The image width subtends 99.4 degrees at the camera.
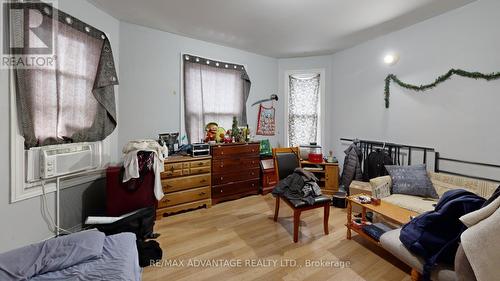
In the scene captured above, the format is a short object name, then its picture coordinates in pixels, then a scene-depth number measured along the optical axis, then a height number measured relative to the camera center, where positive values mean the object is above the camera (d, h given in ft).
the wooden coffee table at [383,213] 6.57 -2.49
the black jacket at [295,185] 7.85 -1.93
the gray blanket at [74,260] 3.88 -2.52
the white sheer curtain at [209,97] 11.27 +2.20
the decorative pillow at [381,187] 8.59 -2.05
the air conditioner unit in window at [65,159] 6.47 -0.84
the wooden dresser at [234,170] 10.80 -1.86
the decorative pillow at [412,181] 8.29 -1.79
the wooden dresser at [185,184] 9.23 -2.23
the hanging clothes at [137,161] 7.67 -0.93
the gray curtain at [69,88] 6.10 +1.54
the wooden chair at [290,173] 7.36 -1.79
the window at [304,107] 14.12 +1.99
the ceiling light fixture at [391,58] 10.28 +3.84
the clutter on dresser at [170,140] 10.30 -0.25
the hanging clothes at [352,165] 11.25 -1.56
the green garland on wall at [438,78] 7.39 +2.33
